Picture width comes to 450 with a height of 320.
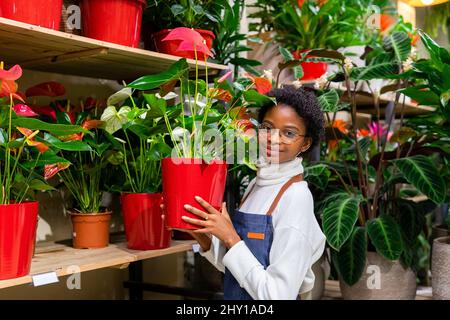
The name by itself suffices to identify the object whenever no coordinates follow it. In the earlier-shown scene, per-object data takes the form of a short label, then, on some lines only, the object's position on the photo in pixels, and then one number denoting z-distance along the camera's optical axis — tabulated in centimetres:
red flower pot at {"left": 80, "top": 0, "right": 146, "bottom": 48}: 141
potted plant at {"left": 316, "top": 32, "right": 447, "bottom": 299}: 173
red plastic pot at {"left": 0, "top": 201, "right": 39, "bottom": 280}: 106
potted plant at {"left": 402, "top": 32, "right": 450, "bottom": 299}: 163
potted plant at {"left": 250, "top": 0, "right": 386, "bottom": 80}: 216
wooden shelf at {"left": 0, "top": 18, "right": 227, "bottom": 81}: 123
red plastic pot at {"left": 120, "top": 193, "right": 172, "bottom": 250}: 145
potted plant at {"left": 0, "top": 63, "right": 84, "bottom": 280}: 106
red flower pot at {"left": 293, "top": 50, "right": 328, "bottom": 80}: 215
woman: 118
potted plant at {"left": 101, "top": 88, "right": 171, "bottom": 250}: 131
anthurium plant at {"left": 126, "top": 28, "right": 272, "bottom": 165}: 117
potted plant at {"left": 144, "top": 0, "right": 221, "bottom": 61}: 160
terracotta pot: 149
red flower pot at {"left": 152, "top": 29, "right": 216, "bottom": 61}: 160
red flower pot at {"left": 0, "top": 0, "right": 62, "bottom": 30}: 118
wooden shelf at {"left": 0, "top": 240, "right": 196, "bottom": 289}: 124
